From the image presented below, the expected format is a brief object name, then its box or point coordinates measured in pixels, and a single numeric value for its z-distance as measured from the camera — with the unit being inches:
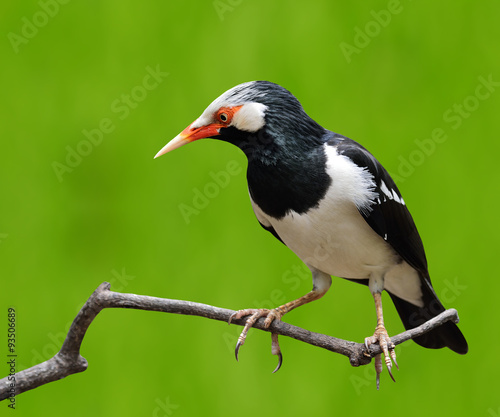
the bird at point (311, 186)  218.4
